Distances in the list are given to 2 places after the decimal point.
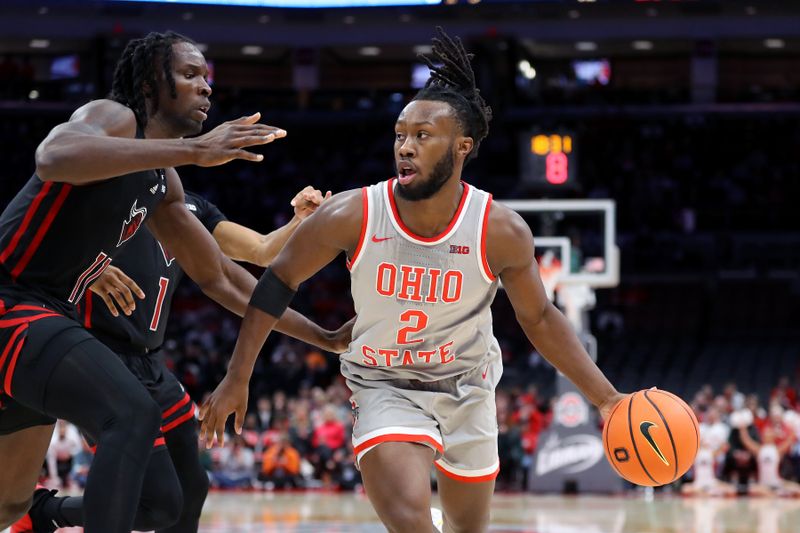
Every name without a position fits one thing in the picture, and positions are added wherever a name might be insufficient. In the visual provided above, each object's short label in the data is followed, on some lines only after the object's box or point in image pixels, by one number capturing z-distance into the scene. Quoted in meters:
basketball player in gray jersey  8.73
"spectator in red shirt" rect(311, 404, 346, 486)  31.48
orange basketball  9.12
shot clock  32.09
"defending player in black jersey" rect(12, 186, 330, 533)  9.71
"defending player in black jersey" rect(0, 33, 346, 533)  7.47
